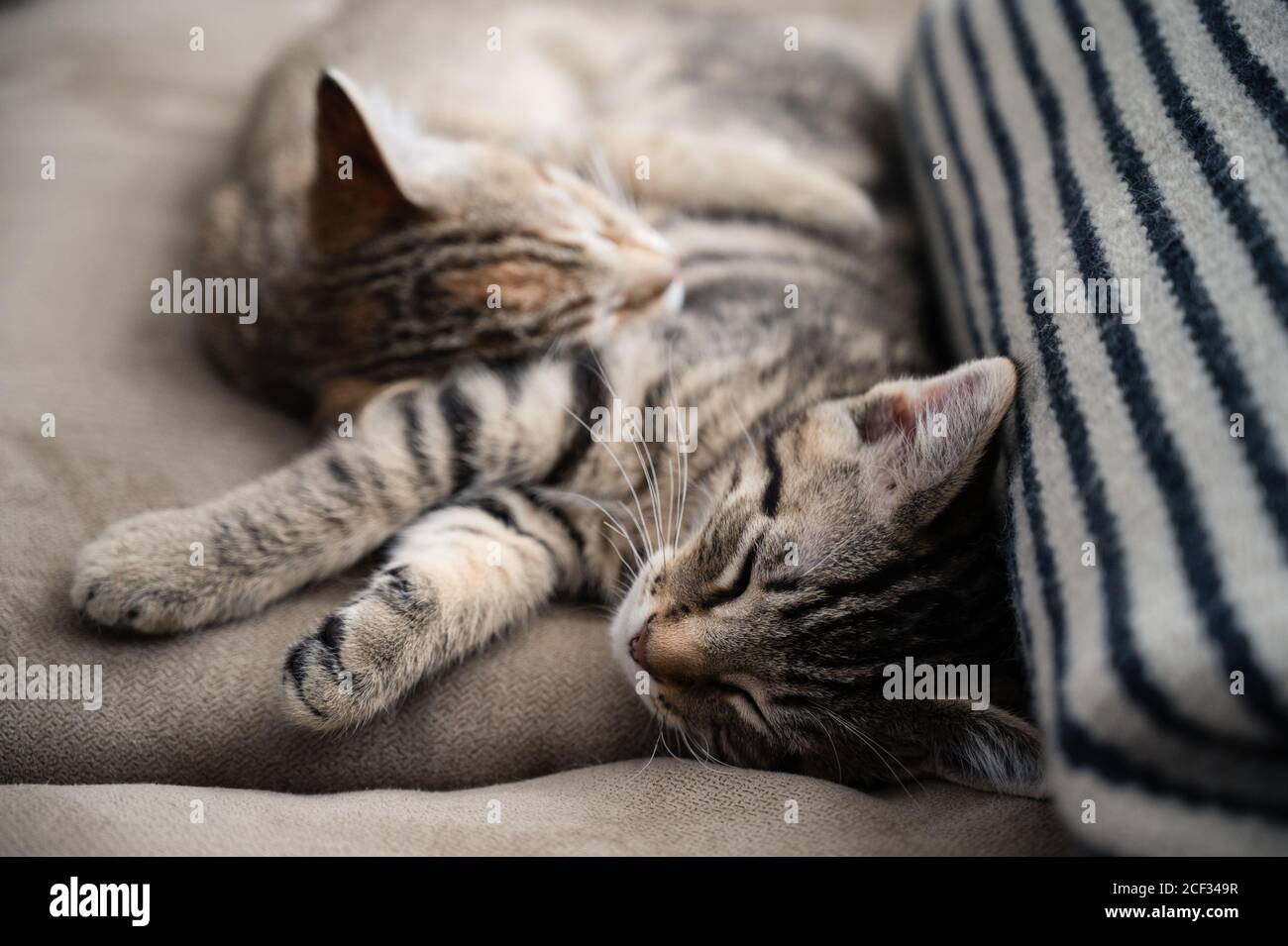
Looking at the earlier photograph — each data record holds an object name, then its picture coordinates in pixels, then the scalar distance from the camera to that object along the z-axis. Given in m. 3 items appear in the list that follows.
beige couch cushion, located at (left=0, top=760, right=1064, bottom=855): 0.38
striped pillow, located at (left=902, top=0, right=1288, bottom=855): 0.34
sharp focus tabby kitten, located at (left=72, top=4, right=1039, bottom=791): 0.41
